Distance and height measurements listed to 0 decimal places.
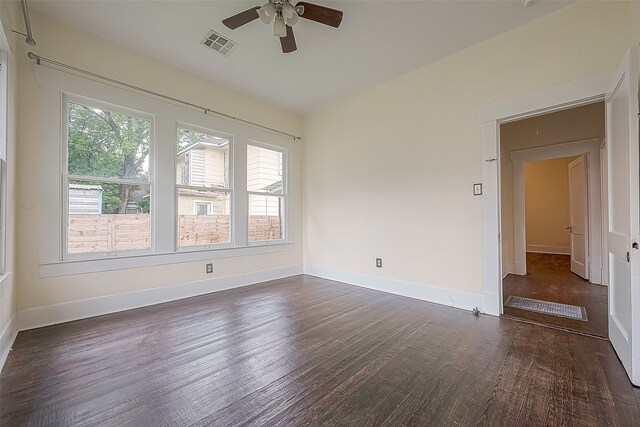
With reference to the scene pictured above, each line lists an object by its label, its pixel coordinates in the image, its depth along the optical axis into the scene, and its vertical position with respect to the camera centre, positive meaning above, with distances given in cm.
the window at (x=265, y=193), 444 +40
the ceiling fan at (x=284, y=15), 219 +167
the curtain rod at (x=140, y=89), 262 +150
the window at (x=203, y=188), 365 +40
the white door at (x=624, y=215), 169 -1
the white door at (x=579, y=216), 439 -3
